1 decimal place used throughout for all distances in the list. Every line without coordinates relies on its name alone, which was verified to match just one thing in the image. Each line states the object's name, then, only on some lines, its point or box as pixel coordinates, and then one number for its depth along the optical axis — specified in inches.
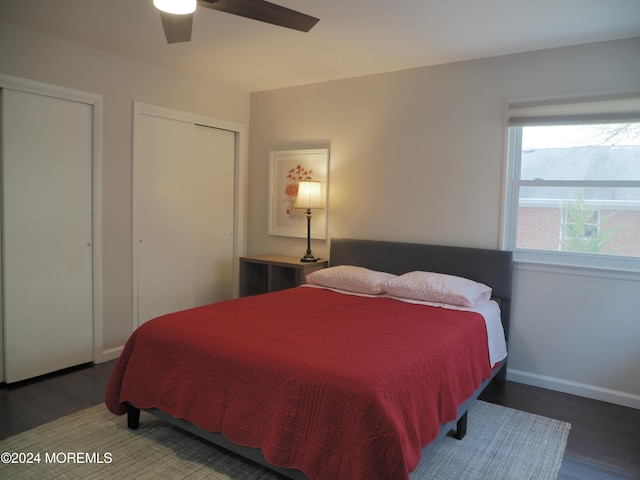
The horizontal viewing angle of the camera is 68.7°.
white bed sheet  115.7
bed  70.6
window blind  119.0
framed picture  171.3
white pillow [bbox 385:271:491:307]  120.6
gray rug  87.7
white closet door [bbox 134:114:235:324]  154.2
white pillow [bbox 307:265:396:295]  135.7
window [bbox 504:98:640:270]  121.5
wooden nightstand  164.2
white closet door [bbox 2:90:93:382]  123.2
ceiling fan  76.6
